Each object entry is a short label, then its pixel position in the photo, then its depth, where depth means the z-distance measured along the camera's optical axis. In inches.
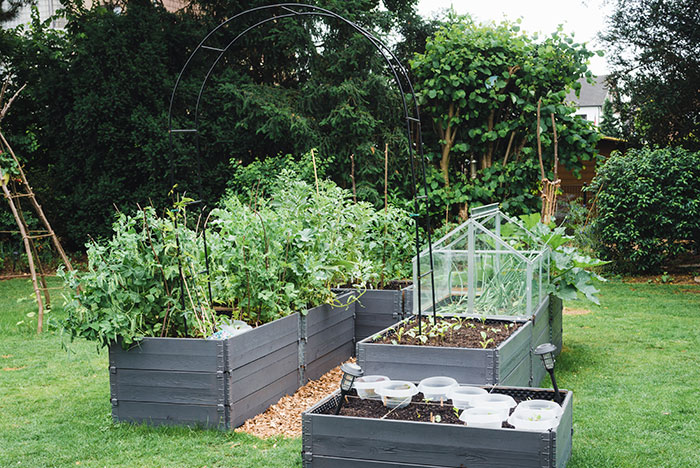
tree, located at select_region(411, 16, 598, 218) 366.6
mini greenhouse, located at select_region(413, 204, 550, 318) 190.4
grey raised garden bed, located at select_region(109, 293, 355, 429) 146.3
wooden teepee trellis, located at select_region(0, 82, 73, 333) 260.2
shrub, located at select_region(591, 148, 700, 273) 372.2
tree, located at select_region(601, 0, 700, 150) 389.4
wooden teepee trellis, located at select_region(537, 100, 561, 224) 286.8
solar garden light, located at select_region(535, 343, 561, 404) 120.3
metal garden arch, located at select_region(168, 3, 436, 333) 391.9
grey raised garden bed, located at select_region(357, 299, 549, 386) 145.9
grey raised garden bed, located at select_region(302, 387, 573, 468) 105.7
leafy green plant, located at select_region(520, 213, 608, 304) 207.8
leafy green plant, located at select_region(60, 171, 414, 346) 147.7
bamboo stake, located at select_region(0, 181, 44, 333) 256.2
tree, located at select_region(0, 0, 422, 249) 379.9
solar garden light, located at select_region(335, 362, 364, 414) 121.3
